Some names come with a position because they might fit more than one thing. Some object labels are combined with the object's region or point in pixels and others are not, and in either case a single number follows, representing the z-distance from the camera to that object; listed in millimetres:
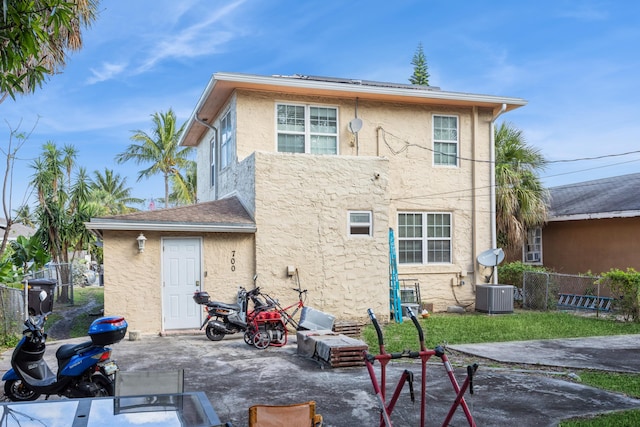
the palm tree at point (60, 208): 20453
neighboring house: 17453
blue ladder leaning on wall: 14305
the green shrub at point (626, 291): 14133
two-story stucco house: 12547
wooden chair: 3949
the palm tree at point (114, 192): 45212
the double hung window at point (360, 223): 13935
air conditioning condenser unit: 15562
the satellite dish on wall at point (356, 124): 15016
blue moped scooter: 6434
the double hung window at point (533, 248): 21016
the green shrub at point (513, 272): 17927
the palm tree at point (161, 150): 35688
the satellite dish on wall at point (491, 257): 15945
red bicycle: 11678
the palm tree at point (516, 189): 17953
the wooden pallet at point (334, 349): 8836
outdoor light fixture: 12039
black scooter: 11391
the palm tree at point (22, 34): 4590
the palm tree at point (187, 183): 35125
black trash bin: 14320
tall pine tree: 38334
